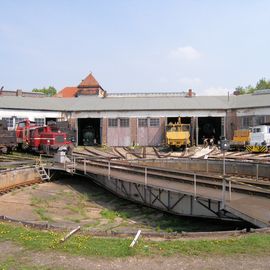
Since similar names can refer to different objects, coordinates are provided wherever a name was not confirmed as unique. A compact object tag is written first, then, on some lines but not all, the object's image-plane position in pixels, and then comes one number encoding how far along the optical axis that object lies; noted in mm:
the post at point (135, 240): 7727
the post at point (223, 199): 11455
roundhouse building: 38469
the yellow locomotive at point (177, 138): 34406
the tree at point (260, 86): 98625
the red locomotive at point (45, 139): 28656
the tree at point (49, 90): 110600
